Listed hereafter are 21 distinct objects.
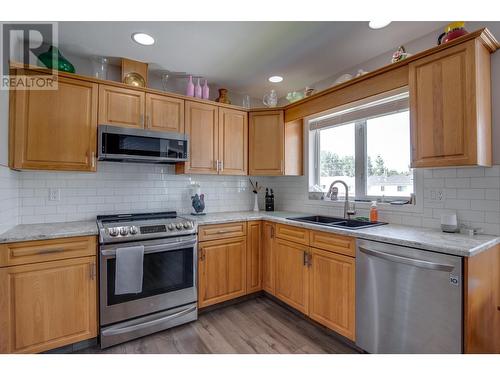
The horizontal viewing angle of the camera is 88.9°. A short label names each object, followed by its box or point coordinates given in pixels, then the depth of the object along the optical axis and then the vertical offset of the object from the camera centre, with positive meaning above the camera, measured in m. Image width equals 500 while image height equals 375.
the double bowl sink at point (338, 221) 2.26 -0.30
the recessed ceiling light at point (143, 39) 2.10 +1.29
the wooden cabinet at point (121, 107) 2.33 +0.80
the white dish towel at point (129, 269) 2.02 -0.63
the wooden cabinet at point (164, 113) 2.57 +0.81
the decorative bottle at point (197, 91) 2.89 +1.13
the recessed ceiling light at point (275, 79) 2.95 +1.32
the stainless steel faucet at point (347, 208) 2.56 -0.17
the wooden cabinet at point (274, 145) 3.09 +0.57
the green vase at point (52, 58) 2.16 +1.13
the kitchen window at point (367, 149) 2.38 +0.45
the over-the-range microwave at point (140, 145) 2.26 +0.44
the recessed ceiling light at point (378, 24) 1.92 +1.28
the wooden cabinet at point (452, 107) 1.60 +0.57
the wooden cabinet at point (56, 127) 2.02 +0.54
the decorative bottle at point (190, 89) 2.85 +1.15
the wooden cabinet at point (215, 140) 2.82 +0.60
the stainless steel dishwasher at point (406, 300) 1.43 -0.68
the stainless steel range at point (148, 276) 2.01 -0.73
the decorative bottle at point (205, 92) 2.94 +1.14
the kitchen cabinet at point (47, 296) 1.72 -0.75
